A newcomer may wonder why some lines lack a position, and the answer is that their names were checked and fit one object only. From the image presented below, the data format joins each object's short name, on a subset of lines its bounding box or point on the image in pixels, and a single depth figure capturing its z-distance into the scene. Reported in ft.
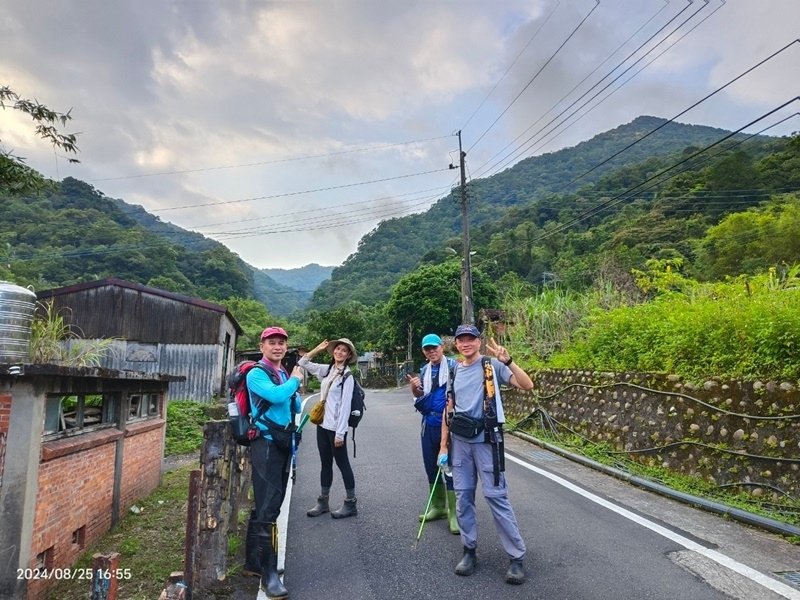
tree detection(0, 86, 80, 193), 31.24
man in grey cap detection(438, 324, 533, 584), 13.05
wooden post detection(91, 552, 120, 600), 7.89
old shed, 66.85
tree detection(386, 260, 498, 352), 133.69
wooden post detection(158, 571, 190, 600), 8.56
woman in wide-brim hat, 17.63
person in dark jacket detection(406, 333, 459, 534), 16.76
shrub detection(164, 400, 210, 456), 41.52
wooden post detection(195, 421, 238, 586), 12.25
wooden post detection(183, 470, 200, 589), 11.94
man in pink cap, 12.32
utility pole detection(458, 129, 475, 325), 72.43
